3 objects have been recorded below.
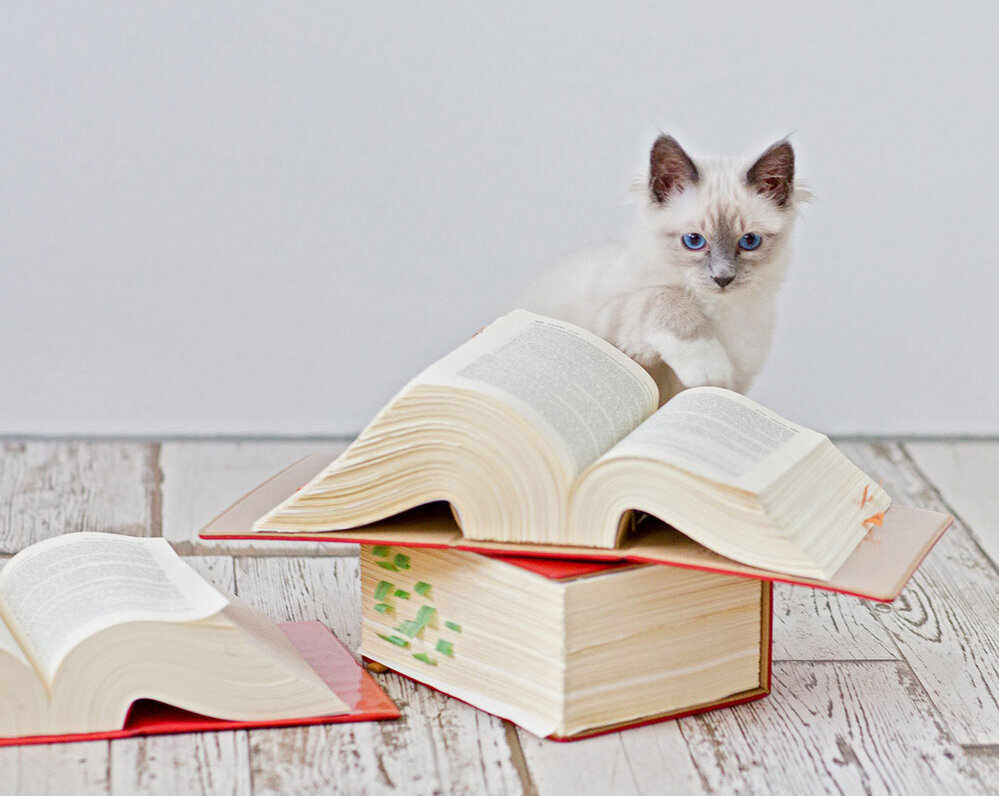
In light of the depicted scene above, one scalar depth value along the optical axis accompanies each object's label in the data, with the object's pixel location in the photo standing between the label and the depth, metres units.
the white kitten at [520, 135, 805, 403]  1.54
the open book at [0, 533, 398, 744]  1.40
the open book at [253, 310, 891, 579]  1.40
